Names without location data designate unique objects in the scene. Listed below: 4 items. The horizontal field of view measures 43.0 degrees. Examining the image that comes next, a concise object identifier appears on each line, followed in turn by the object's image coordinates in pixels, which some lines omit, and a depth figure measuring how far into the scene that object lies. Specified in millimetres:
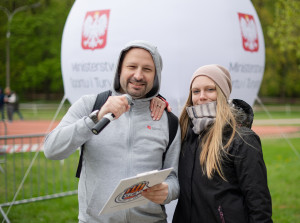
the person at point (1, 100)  18031
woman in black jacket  2322
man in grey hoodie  2326
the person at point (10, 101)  20484
